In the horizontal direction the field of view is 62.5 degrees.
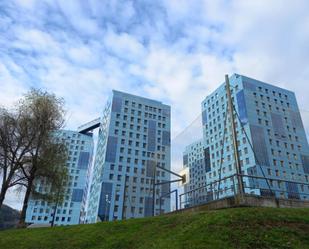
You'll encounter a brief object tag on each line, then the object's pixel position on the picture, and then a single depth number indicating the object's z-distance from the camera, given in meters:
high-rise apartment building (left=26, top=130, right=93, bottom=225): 100.38
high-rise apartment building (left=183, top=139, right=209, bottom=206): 101.49
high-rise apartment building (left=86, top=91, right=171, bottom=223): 75.88
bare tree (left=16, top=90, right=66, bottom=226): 24.23
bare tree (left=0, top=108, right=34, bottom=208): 23.38
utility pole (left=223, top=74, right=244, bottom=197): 12.72
